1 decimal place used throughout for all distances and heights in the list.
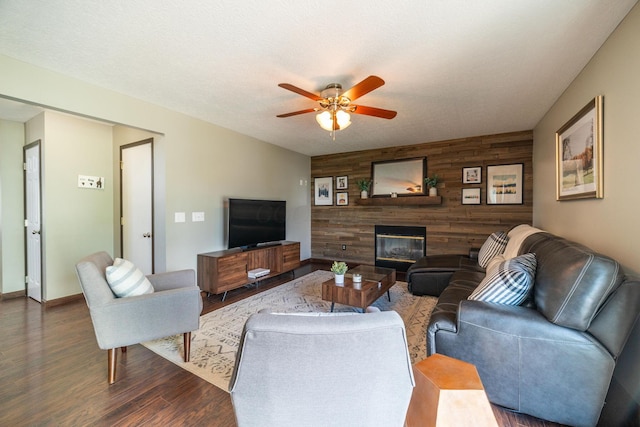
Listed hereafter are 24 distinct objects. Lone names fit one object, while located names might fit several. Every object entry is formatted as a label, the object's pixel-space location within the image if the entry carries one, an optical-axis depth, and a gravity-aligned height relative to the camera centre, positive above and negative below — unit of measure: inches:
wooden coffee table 105.9 -33.8
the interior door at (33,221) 135.0 -5.0
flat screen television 156.8 -7.8
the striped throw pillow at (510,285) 67.2 -19.5
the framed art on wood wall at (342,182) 229.6 +24.6
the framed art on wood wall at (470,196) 181.9 +9.6
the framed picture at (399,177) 199.6 +26.4
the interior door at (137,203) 143.8 +4.4
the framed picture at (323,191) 238.1 +18.0
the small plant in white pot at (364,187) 215.5 +19.1
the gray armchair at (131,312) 69.7 -28.6
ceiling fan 97.9 +40.5
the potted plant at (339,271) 115.1 -26.6
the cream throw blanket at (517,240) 107.7 -13.5
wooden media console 137.6 -31.7
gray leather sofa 53.7 -28.7
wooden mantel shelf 188.9 +7.2
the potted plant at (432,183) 189.5 +20.0
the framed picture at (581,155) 79.4 +19.2
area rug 81.7 -46.5
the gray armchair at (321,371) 32.8 -20.5
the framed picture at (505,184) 170.6 +16.7
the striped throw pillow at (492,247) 132.4 -19.6
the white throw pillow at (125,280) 75.3 -20.4
